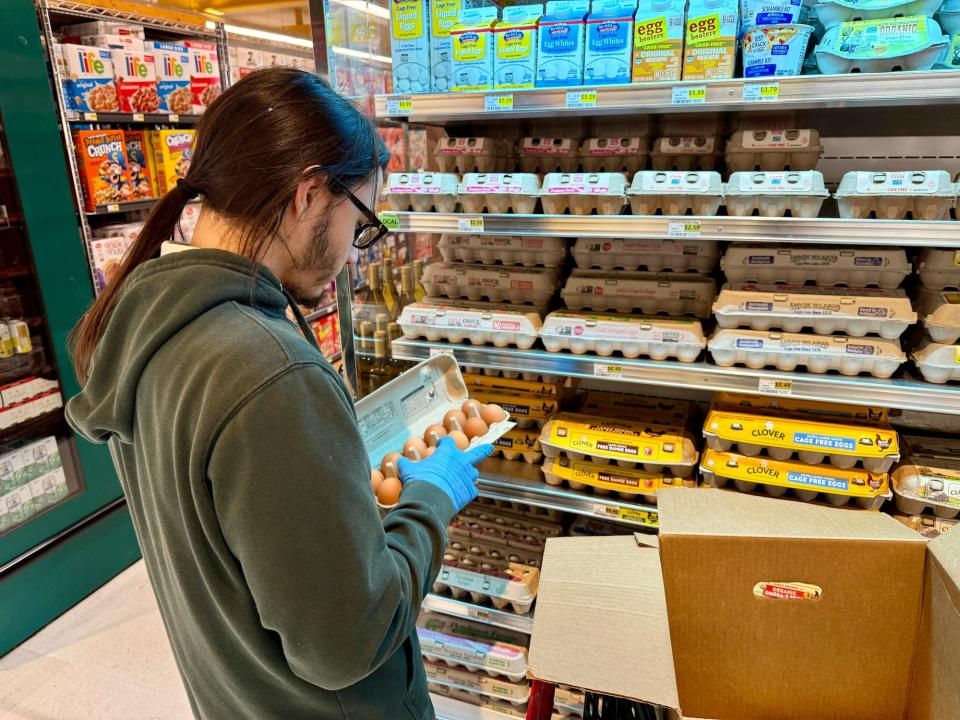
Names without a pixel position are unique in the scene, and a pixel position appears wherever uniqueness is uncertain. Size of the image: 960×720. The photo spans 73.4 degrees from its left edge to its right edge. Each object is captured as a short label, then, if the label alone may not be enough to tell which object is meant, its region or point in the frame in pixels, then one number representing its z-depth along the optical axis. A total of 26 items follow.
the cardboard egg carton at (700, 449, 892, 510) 1.80
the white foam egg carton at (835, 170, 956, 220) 1.52
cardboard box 1.12
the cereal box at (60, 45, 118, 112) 2.82
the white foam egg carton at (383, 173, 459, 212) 1.92
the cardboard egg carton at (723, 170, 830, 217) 1.59
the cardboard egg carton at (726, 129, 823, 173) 1.79
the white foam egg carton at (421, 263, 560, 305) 2.13
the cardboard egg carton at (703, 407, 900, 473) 1.79
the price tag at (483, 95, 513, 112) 1.75
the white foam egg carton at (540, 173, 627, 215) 1.77
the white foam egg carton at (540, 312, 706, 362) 1.86
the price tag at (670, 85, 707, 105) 1.59
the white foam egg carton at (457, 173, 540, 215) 1.85
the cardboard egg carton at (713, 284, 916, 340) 1.70
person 0.76
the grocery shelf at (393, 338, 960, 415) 1.63
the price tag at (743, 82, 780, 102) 1.53
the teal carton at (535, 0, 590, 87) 1.70
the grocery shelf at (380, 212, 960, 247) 1.49
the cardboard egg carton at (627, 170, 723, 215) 1.69
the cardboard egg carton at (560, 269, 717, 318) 2.00
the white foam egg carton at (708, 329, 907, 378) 1.69
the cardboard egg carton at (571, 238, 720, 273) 2.08
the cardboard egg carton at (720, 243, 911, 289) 1.78
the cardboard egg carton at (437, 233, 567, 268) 2.19
